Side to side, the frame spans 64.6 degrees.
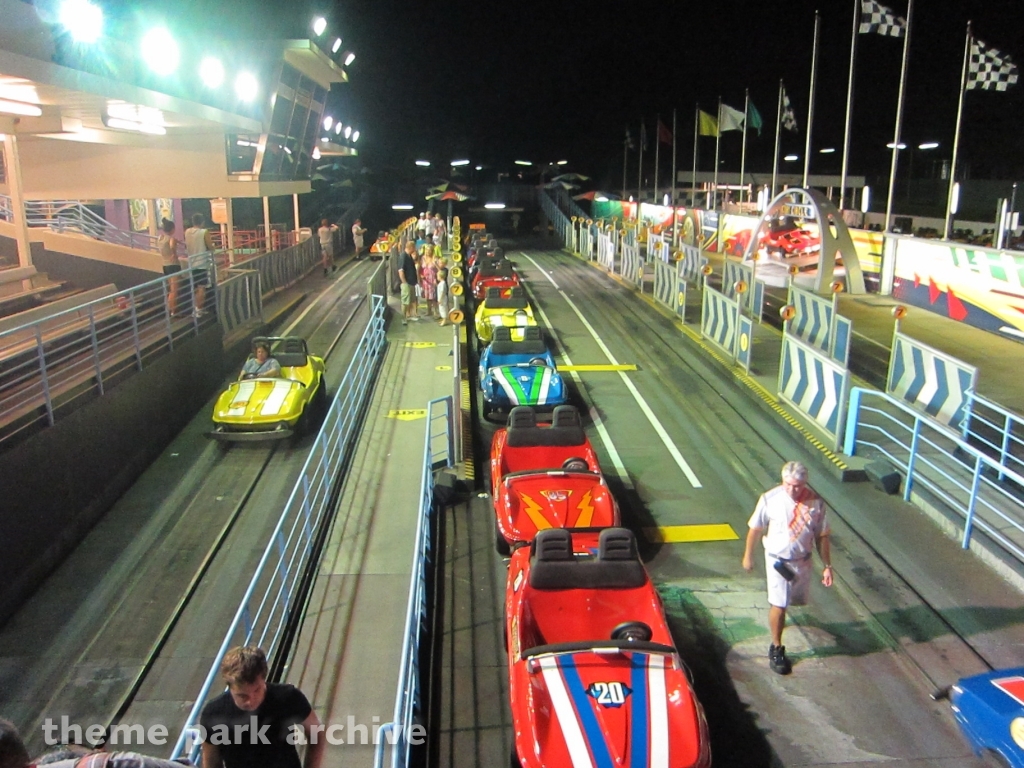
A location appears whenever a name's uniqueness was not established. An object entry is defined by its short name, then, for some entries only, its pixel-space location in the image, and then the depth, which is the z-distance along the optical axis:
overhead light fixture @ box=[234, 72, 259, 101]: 23.67
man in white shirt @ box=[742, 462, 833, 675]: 6.03
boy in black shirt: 3.73
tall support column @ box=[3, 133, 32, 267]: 15.40
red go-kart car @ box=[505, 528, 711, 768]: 4.82
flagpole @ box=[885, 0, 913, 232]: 19.39
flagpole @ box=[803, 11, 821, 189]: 23.11
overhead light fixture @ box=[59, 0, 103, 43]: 10.27
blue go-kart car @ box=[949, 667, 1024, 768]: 4.79
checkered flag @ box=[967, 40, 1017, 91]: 18.09
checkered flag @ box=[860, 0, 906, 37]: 19.72
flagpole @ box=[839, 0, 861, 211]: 21.00
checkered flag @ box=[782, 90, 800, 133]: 26.62
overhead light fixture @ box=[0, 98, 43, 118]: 12.15
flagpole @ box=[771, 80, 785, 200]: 27.38
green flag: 30.25
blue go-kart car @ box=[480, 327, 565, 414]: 12.25
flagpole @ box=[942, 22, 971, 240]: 18.42
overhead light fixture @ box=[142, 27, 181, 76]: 14.28
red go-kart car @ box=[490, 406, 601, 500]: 9.48
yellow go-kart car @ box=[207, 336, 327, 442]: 11.06
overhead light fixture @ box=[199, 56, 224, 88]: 19.02
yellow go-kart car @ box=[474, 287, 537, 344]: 17.08
